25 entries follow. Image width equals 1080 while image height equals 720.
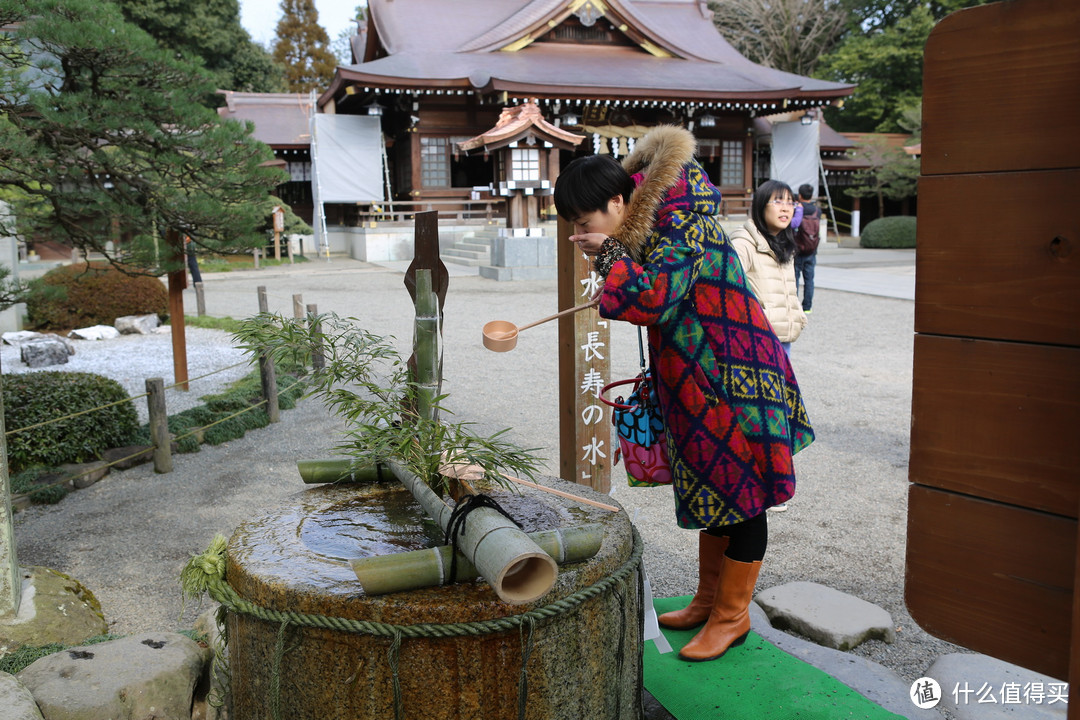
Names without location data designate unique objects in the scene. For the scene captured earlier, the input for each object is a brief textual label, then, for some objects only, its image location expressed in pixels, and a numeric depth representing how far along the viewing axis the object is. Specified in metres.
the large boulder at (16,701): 2.11
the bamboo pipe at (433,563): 1.69
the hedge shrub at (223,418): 5.72
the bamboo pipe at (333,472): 2.49
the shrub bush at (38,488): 4.58
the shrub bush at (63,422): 4.98
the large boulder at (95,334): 10.20
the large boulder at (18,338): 9.49
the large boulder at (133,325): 10.59
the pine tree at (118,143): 4.08
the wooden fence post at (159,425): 5.02
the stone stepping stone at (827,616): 2.94
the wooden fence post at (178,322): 6.88
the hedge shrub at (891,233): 22.03
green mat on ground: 2.38
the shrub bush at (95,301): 10.52
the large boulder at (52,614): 2.87
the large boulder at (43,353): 8.56
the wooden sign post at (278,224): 18.86
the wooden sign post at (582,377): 3.26
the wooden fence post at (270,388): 6.25
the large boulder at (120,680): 2.27
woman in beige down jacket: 3.94
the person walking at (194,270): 12.33
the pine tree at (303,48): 34.56
